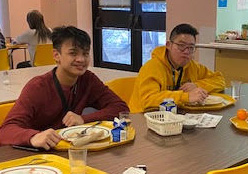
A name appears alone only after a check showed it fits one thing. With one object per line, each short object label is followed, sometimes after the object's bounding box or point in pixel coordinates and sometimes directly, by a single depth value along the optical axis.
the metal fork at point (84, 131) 1.75
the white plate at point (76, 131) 1.69
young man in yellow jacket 2.23
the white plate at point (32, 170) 1.37
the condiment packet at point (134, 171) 1.37
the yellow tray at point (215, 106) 2.22
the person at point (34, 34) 5.30
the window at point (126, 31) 5.87
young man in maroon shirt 1.92
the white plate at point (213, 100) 2.28
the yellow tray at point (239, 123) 1.88
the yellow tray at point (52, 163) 1.40
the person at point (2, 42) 5.58
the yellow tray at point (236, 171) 1.20
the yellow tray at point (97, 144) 1.59
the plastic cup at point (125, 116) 1.79
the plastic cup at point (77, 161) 1.36
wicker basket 1.77
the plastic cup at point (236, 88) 2.52
